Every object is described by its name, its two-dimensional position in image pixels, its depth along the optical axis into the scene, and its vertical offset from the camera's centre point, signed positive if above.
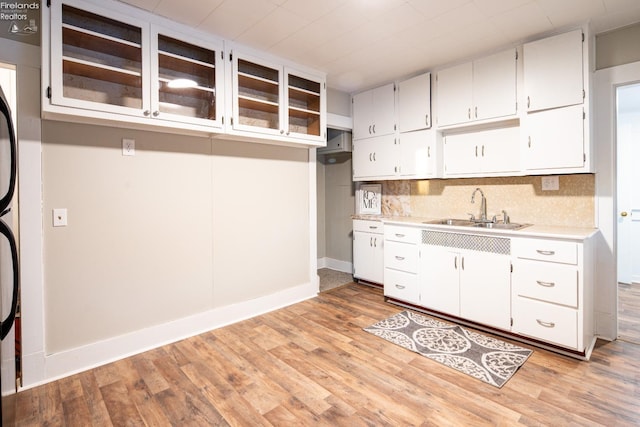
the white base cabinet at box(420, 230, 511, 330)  2.76 -0.62
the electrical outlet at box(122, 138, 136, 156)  2.55 +0.53
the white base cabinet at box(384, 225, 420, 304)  3.40 -0.57
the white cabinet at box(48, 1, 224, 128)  2.13 +1.09
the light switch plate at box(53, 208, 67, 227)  2.27 -0.02
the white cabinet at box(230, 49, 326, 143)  2.98 +1.14
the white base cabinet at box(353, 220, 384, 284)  4.13 -0.53
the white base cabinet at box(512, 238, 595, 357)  2.37 -0.64
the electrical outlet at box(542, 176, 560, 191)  3.01 +0.24
